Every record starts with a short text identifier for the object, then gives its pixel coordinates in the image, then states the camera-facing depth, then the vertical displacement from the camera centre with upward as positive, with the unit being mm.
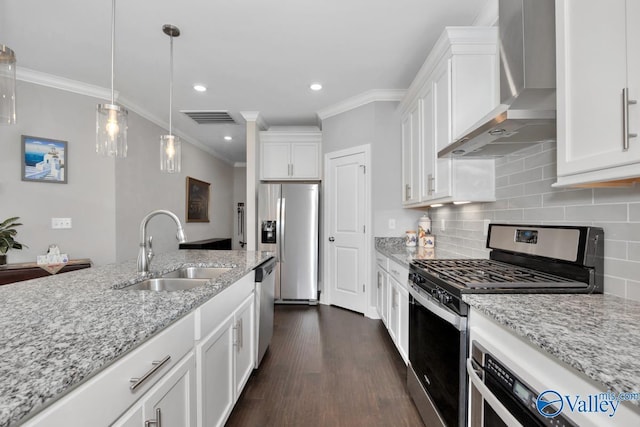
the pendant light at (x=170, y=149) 2258 +515
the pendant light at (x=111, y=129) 1654 +507
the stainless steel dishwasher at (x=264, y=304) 2088 -695
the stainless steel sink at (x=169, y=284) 1584 -404
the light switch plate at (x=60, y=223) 3061 -94
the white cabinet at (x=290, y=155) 4422 +924
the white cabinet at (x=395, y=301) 2076 -734
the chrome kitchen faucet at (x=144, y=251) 1557 -204
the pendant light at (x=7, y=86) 1365 +626
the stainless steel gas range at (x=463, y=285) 1190 -303
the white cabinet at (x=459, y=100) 1852 +776
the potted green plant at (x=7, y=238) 2559 -217
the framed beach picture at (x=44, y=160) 2912 +571
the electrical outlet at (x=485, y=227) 2059 -88
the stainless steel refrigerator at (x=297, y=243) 3896 -386
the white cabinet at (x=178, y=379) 647 -533
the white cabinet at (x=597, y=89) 797 +392
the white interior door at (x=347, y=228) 3523 -176
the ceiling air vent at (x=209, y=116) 4047 +1458
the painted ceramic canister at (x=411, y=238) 3033 -247
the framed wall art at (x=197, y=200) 5340 +283
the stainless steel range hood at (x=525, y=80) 1229 +612
